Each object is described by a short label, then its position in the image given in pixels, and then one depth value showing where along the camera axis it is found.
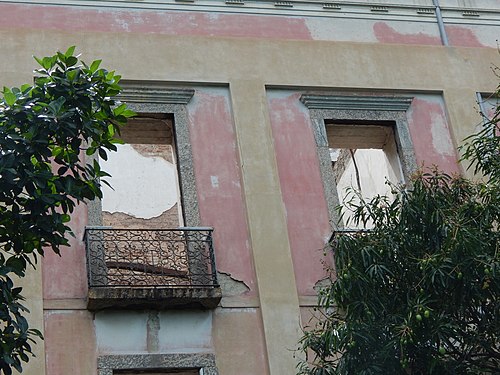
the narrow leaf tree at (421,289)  12.85
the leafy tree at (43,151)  11.45
